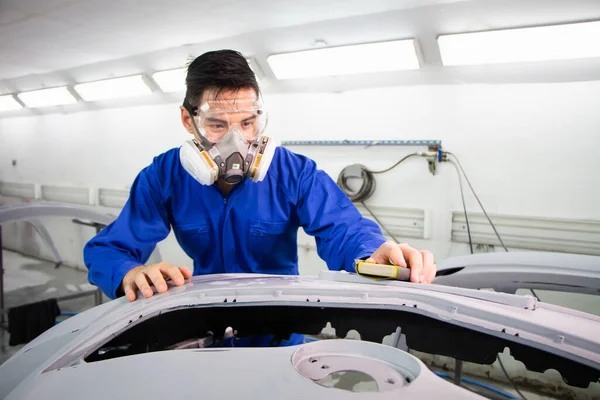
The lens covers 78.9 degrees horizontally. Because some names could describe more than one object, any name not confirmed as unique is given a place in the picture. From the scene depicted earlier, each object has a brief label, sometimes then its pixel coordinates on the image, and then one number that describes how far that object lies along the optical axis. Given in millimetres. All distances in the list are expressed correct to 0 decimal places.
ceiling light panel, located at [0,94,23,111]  5398
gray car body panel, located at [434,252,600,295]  1478
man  1448
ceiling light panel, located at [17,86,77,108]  4781
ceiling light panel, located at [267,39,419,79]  2639
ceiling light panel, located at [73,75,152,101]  4043
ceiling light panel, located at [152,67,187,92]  3656
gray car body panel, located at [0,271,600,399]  684
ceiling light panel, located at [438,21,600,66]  2148
